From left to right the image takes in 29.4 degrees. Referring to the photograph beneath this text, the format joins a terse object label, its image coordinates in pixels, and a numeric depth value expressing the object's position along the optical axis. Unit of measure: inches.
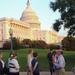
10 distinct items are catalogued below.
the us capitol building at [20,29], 2269.7
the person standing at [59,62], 233.7
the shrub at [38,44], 1739.7
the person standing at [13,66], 236.8
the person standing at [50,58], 315.2
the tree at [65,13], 563.5
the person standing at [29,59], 251.5
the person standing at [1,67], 236.8
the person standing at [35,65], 245.5
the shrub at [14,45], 1482.1
